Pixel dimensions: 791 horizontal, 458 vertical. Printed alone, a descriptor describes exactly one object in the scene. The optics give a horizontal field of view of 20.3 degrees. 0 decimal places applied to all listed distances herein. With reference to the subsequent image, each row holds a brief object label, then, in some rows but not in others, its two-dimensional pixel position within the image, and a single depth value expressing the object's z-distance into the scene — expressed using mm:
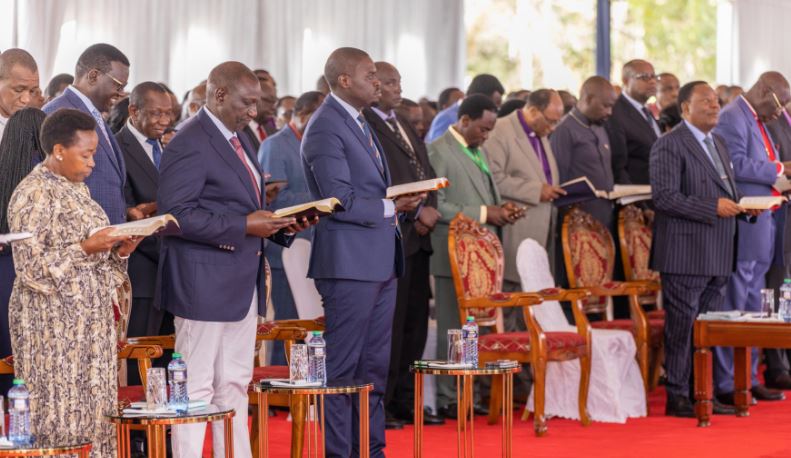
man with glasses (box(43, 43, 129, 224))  8582
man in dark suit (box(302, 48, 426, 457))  9480
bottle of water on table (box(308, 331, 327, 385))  8629
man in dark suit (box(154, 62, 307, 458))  8318
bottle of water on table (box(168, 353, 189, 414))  7434
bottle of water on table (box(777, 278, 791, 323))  11923
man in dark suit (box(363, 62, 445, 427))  11263
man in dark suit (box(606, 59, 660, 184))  15092
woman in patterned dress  7255
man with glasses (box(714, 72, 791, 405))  13448
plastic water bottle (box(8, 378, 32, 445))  6671
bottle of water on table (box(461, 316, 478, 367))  9447
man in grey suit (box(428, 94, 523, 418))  12511
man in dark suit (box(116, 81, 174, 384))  9626
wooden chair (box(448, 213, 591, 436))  11936
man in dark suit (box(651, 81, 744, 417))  12557
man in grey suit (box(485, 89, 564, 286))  13329
